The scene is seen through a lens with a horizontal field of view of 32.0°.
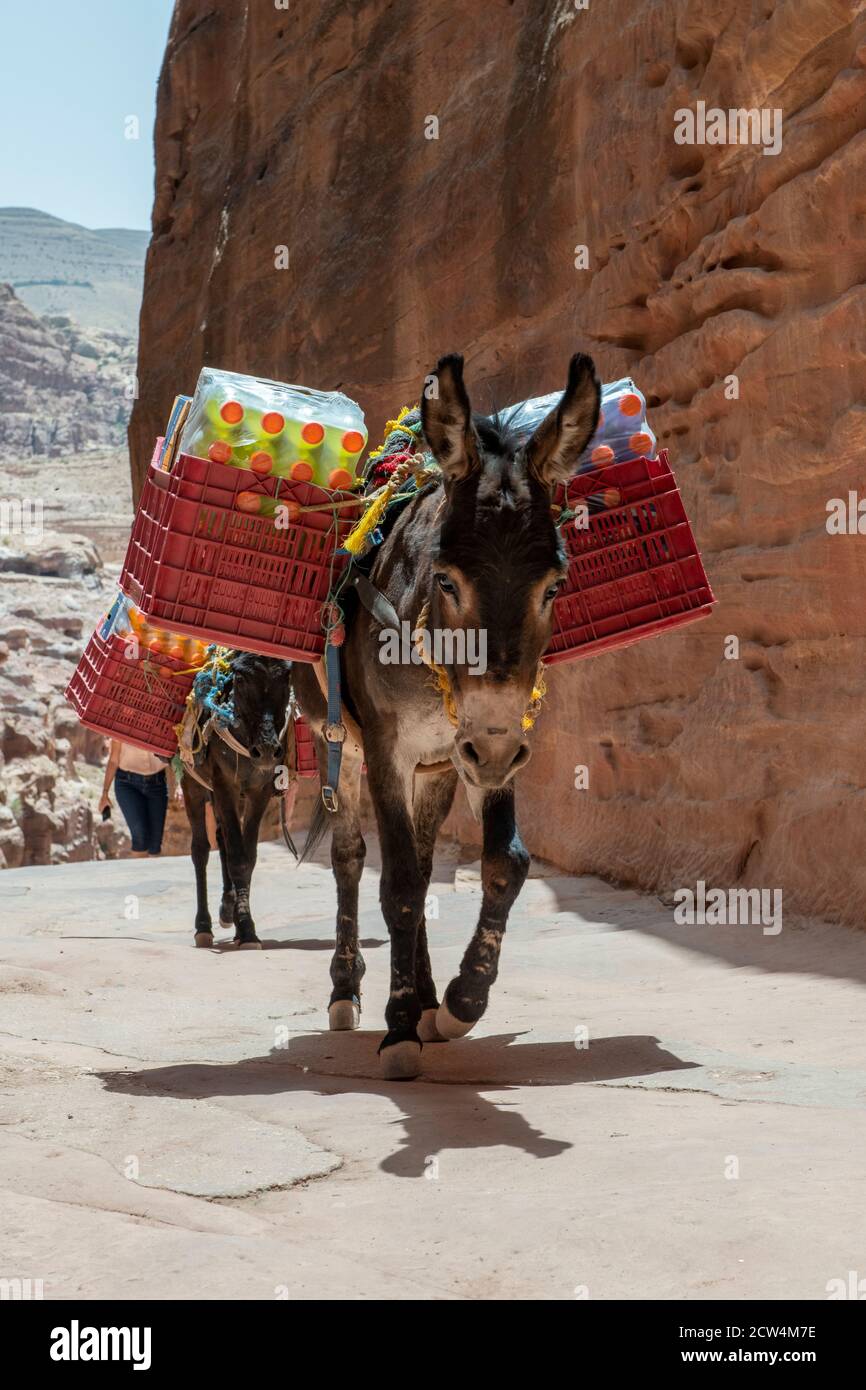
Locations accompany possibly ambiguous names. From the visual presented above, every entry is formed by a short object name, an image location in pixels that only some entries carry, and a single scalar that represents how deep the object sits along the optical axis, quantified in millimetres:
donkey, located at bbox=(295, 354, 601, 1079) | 4508
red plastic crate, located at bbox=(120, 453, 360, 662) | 6105
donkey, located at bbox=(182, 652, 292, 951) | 10141
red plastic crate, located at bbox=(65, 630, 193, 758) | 11266
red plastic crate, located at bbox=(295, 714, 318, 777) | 10883
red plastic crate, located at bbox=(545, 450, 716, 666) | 6352
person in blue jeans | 13805
